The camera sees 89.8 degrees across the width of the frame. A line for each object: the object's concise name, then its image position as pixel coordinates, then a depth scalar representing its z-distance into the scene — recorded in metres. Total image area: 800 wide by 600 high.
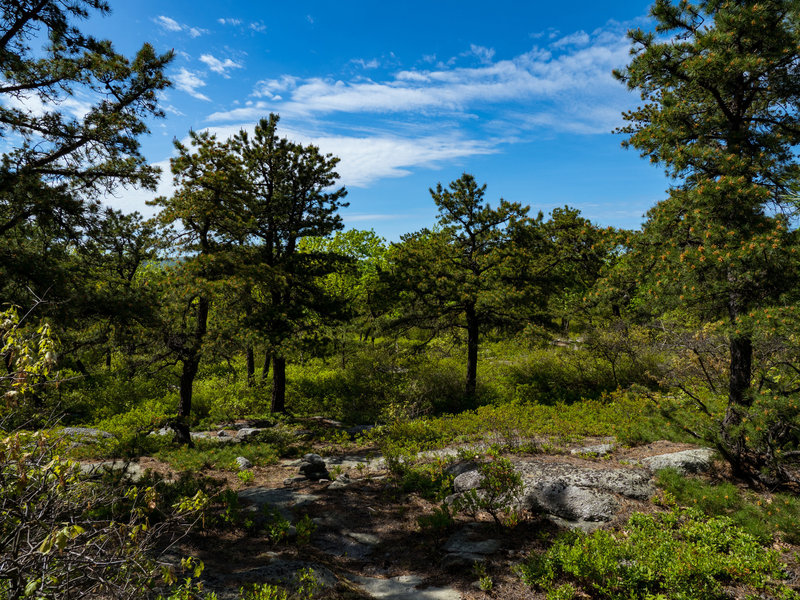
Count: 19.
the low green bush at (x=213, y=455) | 10.66
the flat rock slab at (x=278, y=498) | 8.68
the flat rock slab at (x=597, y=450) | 10.34
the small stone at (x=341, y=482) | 9.88
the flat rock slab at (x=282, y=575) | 5.46
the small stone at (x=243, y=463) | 11.28
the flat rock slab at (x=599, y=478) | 7.77
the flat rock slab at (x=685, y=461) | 8.21
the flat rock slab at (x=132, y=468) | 9.38
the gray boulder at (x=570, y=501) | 7.14
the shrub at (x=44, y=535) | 2.54
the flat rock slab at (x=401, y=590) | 5.60
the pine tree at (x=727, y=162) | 7.51
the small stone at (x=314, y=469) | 10.59
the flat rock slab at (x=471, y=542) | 6.59
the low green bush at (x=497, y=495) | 7.08
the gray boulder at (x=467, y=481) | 8.48
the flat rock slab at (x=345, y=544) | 7.09
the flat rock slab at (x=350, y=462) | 11.45
